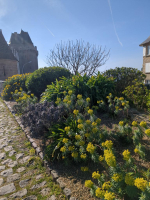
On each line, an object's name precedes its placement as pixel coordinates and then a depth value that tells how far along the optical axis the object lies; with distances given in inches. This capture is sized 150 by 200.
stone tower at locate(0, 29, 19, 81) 1198.8
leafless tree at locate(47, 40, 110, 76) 627.3
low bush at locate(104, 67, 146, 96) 252.9
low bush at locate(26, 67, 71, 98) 335.6
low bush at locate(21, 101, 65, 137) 144.4
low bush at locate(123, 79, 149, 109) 192.4
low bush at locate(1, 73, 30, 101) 431.5
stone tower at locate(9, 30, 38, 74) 1847.9
